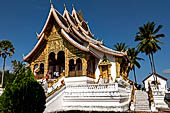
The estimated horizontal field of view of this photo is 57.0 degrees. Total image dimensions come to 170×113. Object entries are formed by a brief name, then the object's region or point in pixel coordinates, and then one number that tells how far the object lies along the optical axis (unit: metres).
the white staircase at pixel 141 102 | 11.57
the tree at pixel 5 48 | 31.66
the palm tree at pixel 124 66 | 17.77
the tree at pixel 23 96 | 6.06
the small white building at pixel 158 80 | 35.00
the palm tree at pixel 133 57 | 37.15
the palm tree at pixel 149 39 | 25.31
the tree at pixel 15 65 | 48.43
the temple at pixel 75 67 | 10.36
